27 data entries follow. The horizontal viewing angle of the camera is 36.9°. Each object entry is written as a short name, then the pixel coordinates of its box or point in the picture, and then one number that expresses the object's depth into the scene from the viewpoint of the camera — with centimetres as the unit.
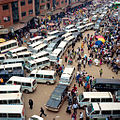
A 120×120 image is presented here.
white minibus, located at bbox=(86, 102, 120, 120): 1645
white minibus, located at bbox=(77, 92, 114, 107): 1814
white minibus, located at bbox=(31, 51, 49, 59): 2768
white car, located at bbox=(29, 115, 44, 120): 1620
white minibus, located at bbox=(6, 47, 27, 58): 2888
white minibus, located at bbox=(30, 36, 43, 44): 3597
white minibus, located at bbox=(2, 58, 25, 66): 2612
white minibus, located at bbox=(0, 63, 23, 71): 2419
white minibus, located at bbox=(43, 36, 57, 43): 3504
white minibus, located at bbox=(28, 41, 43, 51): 3180
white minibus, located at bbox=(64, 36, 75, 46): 3596
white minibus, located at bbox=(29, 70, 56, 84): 2292
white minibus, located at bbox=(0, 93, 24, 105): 1777
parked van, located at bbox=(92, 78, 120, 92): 2057
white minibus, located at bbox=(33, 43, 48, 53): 3036
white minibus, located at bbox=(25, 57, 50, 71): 2574
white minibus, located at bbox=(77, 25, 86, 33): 4601
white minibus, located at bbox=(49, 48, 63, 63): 2797
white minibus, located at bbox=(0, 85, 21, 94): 1912
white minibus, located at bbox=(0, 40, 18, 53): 3092
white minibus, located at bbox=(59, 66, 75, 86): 2224
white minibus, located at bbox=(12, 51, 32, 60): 2795
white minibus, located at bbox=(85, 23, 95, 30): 4896
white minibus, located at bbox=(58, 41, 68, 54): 3181
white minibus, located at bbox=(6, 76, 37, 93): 2108
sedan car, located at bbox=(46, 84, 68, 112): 1812
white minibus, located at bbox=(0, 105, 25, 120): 1595
